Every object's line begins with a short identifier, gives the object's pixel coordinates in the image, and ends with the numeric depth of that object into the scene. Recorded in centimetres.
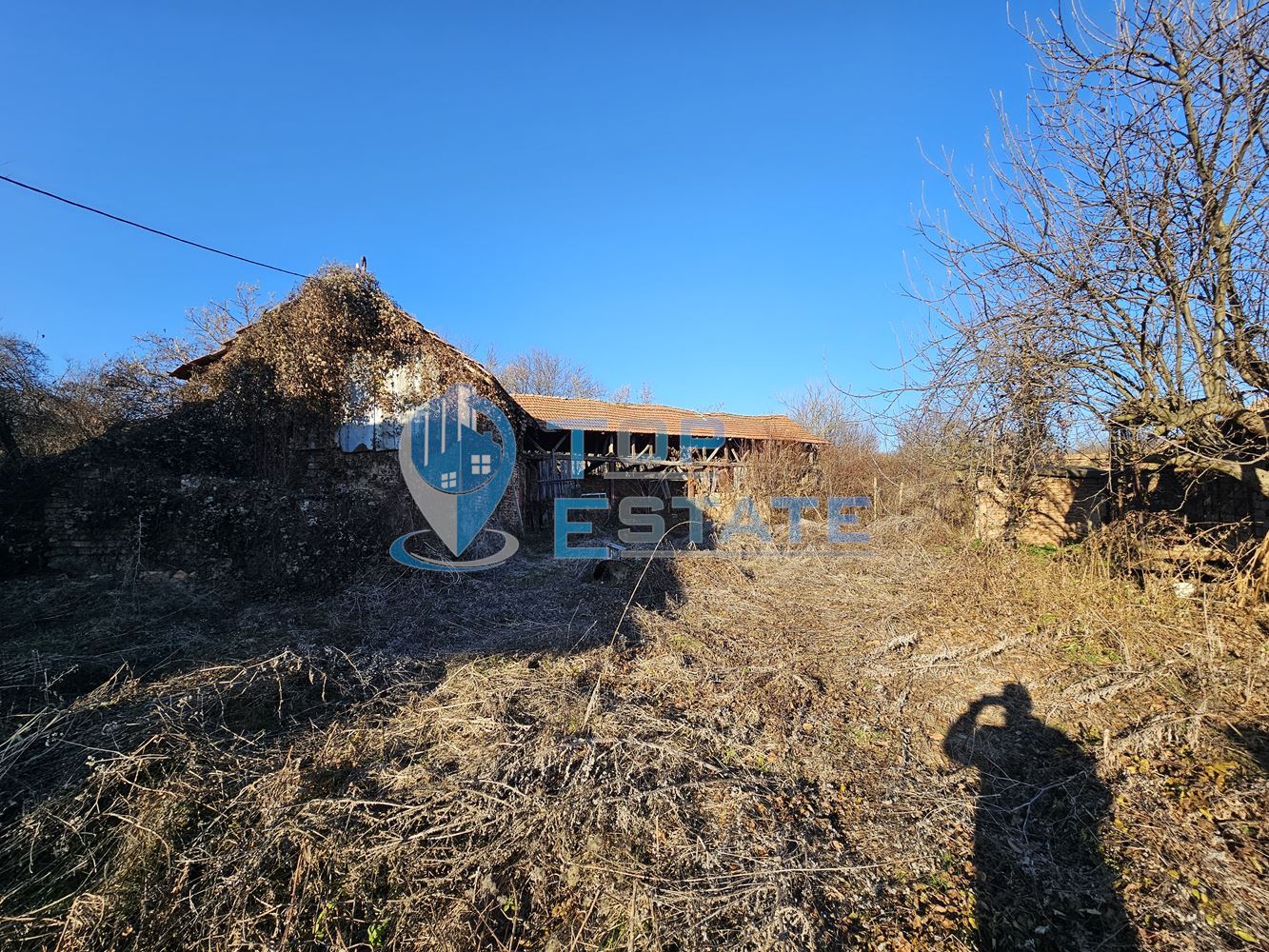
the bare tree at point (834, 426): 1944
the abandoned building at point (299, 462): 734
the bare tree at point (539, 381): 3328
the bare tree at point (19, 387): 1024
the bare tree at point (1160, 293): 411
